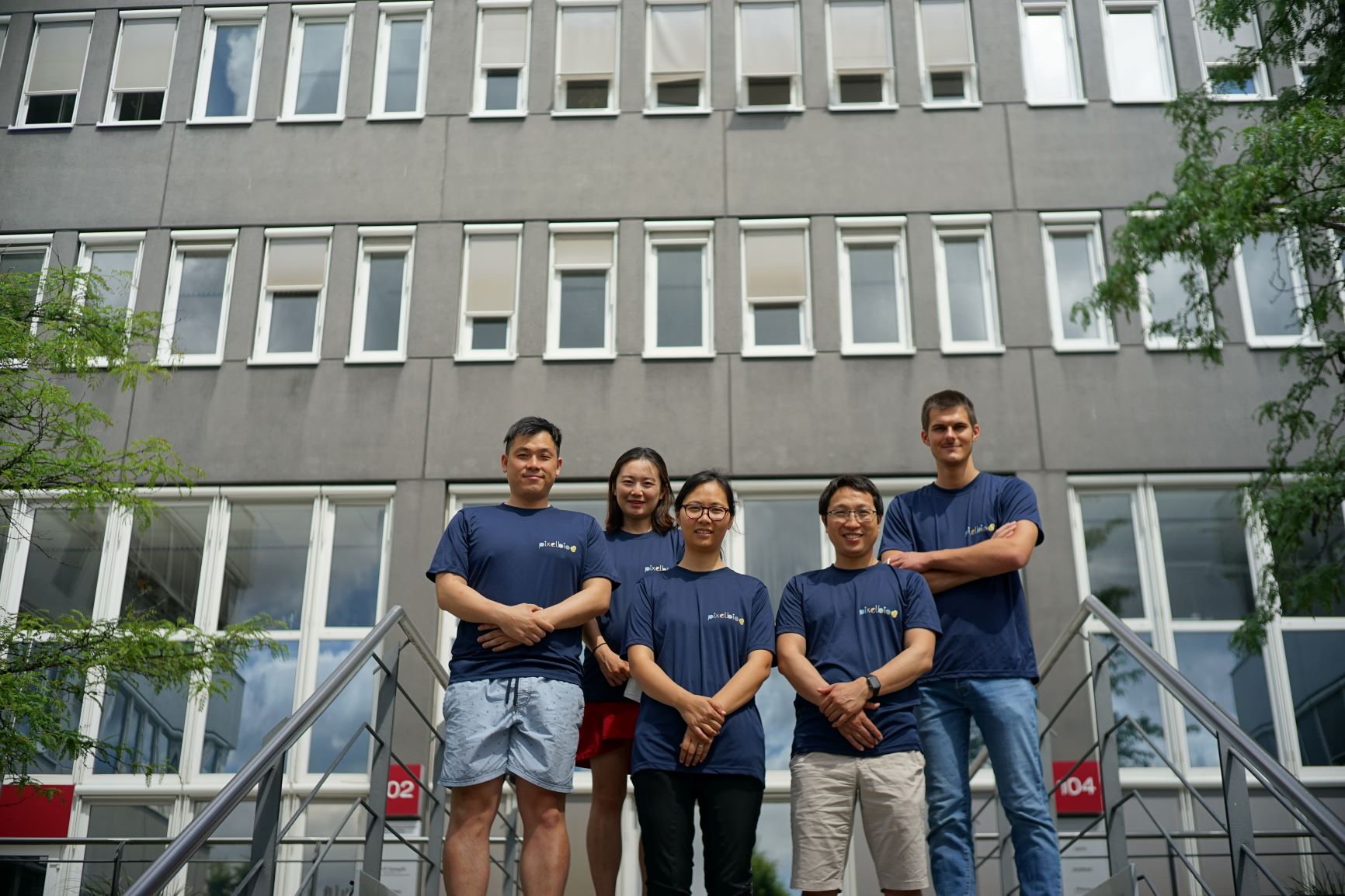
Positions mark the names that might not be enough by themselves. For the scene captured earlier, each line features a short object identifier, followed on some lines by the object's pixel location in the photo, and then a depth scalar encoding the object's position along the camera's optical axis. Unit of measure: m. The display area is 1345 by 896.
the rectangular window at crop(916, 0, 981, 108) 12.95
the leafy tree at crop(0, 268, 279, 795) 8.76
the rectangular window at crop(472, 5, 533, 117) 13.13
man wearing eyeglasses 4.32
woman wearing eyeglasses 4.18
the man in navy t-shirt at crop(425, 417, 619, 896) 4.45
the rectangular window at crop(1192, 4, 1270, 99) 12.84
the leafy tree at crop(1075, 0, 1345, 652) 8.48
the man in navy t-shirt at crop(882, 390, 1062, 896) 4.48
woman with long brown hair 4.87
